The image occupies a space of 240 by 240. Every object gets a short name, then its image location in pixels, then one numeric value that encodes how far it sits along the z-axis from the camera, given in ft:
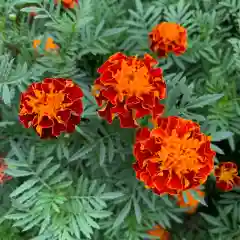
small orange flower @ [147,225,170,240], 0.97
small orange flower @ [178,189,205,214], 0.92
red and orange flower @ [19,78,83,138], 0.73
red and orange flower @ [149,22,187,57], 0.93
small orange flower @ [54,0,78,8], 0.99
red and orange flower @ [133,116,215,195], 0.70
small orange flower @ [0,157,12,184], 0.80
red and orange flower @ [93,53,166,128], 0.71
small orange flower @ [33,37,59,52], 0.95
